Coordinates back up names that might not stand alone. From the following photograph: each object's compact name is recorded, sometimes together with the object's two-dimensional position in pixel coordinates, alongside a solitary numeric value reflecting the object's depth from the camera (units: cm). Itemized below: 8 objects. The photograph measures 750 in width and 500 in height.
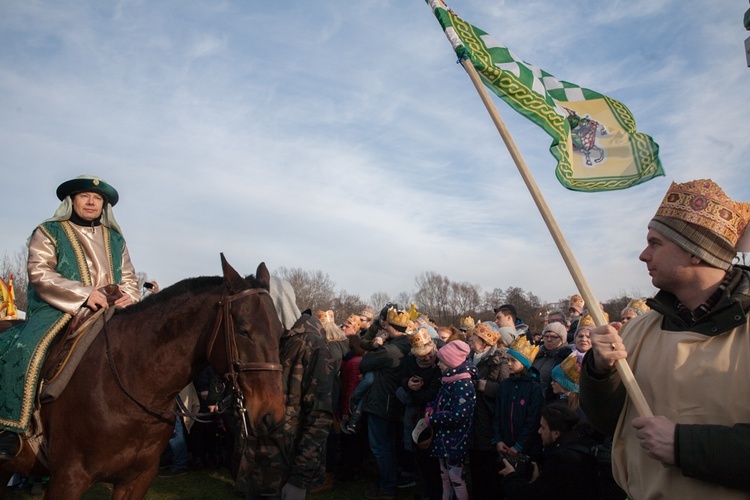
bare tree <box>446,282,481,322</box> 8138
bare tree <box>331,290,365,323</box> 6154
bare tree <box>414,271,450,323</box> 8188
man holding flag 190
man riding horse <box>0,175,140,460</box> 376
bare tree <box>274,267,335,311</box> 6894
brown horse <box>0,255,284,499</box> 368
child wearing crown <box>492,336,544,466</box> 544
